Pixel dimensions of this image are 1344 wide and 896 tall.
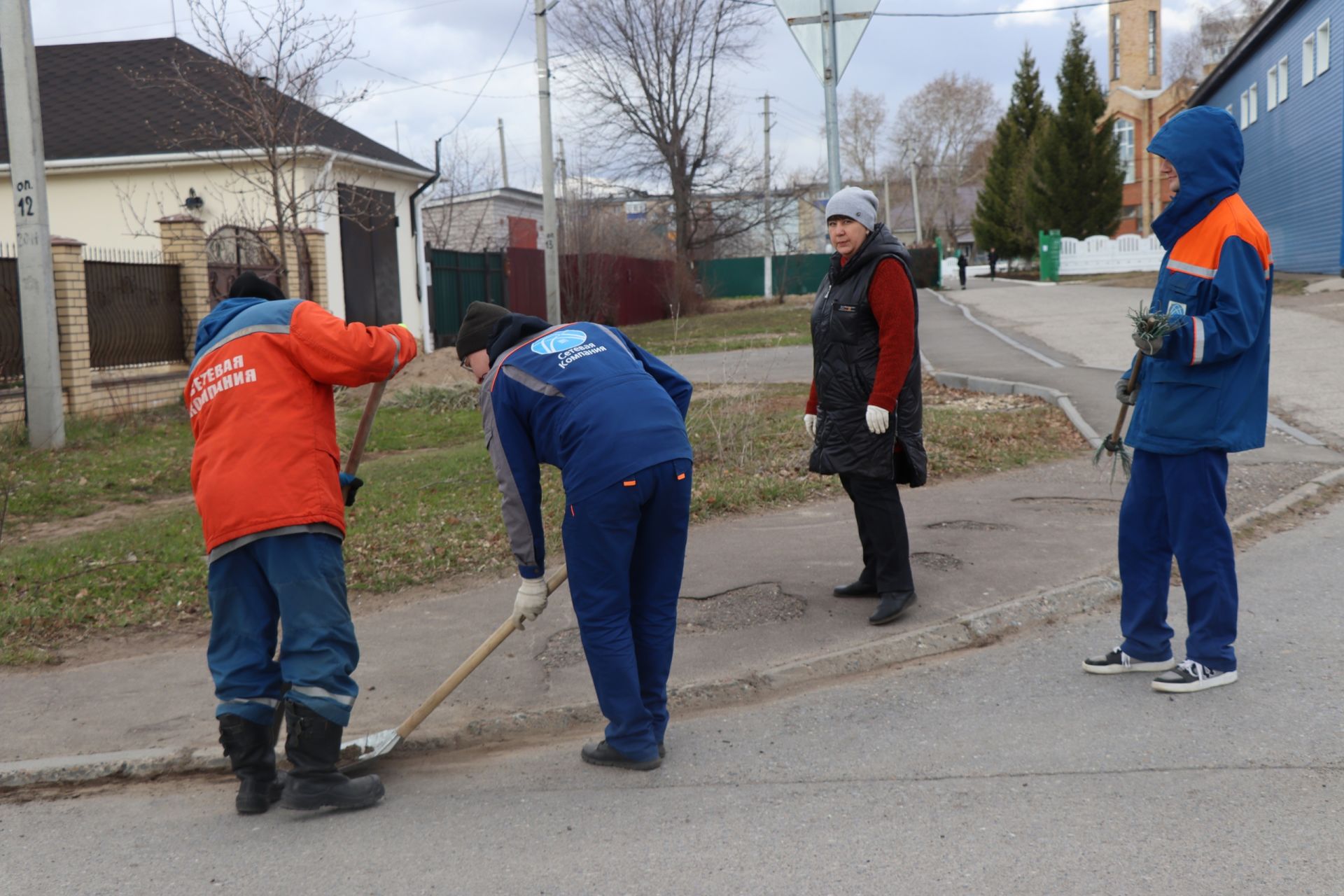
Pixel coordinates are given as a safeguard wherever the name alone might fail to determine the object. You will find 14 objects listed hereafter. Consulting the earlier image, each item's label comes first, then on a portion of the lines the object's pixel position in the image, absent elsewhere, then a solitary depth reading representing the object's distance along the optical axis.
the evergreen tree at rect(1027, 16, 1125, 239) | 43.66
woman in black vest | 4.92
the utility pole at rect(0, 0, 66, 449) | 11.37
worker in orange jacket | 3.54
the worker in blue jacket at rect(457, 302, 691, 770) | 3.60
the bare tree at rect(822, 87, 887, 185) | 77.69
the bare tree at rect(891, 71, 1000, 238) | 79.00
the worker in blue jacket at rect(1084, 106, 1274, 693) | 4.01
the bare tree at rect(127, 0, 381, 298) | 13.93
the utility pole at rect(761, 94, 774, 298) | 46.66
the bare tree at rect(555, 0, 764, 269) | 42.25
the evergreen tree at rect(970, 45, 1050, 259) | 51.53
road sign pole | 8.27
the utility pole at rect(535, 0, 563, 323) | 20.59
